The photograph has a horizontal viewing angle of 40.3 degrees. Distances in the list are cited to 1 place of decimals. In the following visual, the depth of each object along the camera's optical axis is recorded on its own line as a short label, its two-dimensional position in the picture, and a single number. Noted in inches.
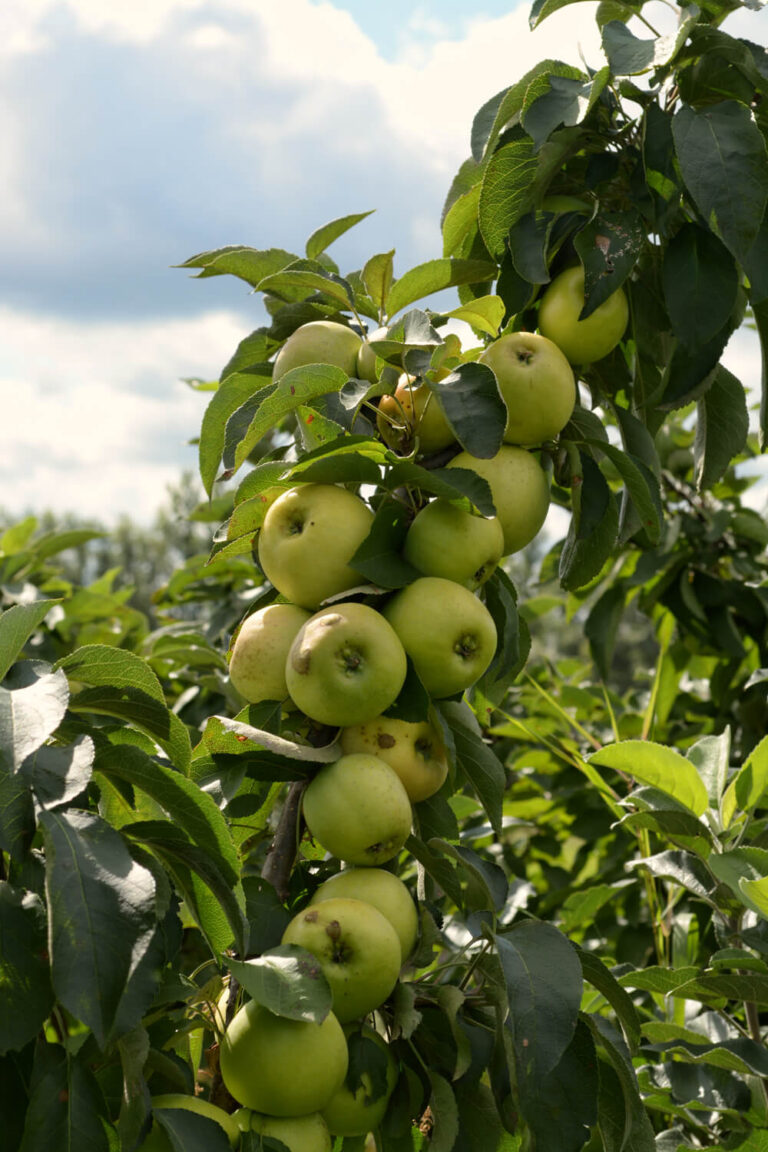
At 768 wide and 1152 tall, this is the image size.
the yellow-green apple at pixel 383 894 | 43.8
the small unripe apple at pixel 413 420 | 50.8
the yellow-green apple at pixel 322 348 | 53.7
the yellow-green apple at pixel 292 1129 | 39.5
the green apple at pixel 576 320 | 54.0
